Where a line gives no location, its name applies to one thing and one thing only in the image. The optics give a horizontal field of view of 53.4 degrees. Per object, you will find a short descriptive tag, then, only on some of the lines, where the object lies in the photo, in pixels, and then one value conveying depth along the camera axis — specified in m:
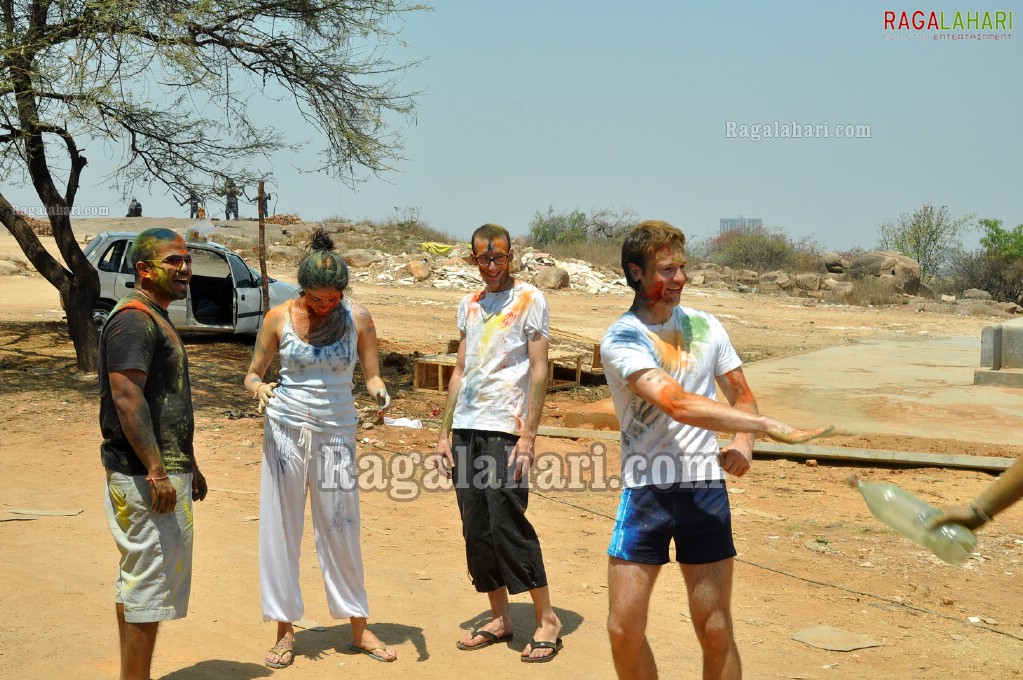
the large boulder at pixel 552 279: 30.50
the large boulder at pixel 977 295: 35.91
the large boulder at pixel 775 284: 35.38
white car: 14.73
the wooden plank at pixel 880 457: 8.52
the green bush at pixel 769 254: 41.22
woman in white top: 4.44
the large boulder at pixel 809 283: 34.94
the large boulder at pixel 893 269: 35.84
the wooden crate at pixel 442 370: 12.34
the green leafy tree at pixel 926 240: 47.28
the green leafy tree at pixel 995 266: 37.22
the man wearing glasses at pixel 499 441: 4.67
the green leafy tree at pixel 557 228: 49.38
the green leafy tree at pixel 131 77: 11.00
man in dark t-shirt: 3.71
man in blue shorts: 3.42
